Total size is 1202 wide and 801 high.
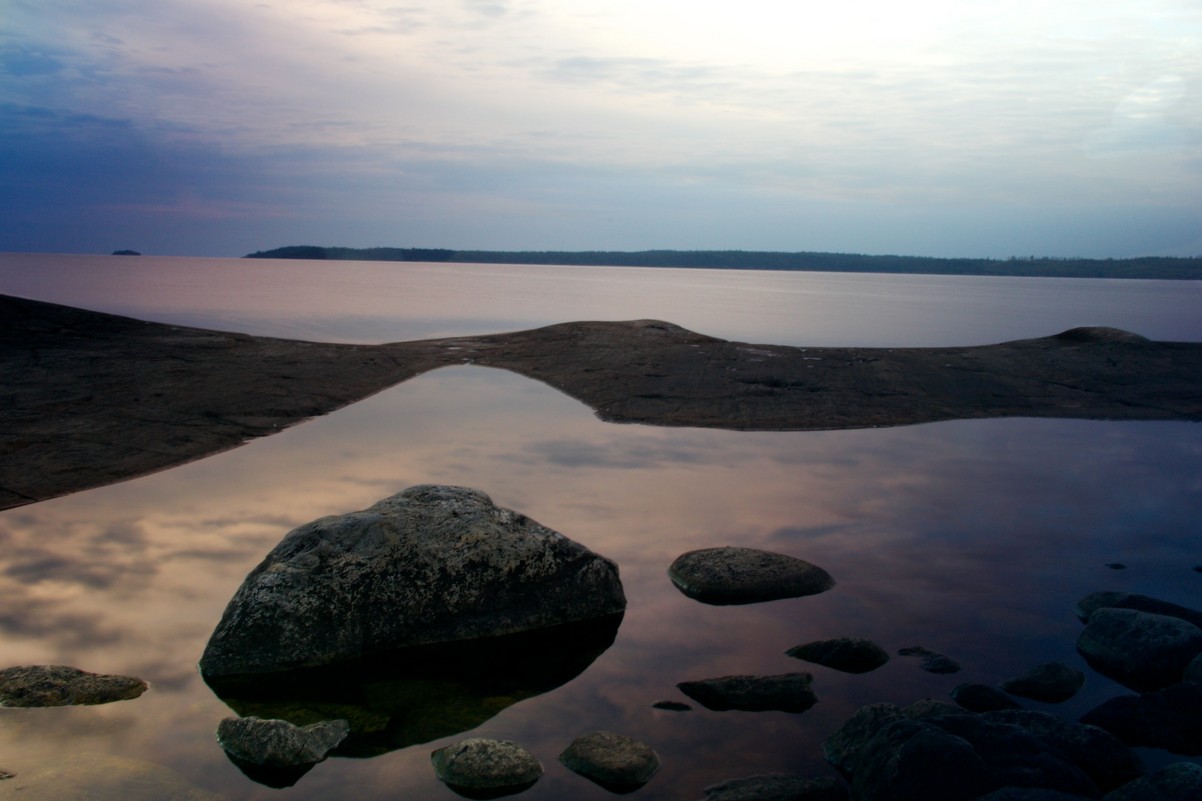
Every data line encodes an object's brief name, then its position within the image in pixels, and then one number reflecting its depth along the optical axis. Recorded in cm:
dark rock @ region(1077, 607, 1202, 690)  498
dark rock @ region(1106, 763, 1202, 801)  333
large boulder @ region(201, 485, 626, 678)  502
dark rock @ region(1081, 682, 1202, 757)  425
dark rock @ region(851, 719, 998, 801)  352
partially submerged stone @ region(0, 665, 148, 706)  450
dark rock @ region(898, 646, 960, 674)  500
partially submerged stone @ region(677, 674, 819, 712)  462
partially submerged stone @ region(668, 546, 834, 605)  607
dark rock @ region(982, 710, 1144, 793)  394
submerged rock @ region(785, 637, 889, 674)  507
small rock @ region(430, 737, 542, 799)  390
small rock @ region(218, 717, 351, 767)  405
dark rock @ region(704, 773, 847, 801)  371
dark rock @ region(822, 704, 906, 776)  405
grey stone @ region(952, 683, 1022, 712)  454
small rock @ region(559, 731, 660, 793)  395
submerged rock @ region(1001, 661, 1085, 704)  473
